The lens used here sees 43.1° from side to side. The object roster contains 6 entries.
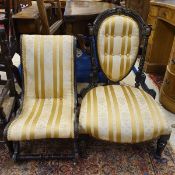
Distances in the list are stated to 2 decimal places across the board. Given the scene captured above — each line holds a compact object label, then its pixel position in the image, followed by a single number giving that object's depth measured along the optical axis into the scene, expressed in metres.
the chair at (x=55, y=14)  2.09
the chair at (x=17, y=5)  2.57
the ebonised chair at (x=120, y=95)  1.52
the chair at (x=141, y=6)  3.85
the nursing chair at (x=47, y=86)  1.65
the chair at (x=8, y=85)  1.78
